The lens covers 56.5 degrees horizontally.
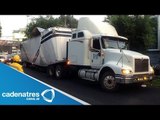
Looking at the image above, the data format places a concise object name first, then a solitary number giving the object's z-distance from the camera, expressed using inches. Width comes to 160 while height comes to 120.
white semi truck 196.9
